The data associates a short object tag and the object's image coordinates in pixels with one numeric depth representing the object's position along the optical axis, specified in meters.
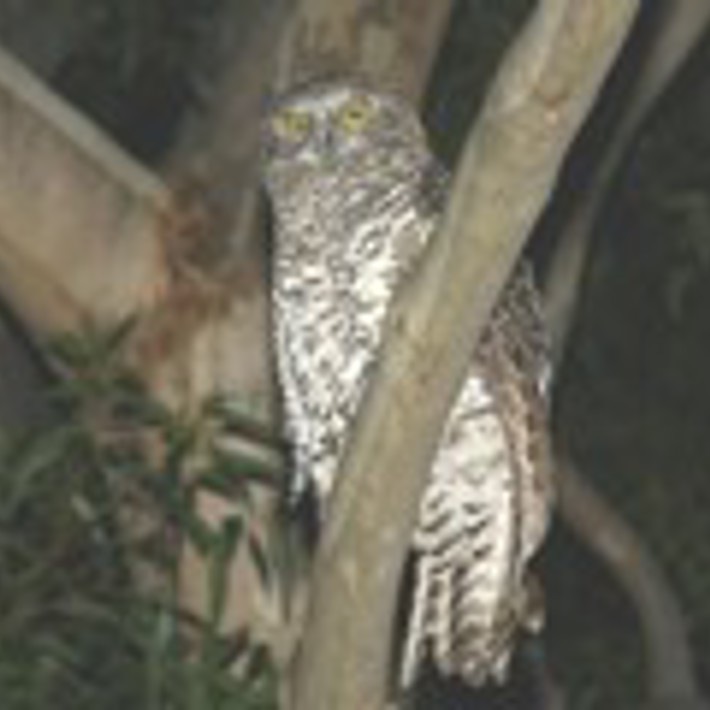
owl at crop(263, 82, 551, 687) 8.87
